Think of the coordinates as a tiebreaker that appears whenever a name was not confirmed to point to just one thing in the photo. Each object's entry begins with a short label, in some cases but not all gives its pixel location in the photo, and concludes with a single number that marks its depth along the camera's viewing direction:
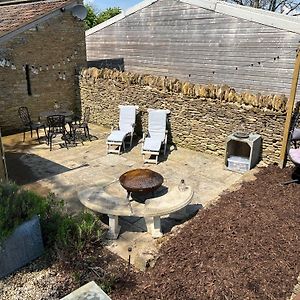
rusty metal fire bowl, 5.91
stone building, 10.97
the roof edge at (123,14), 12.91
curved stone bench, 5.07
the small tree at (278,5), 27.11
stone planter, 4.27
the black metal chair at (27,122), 10.77
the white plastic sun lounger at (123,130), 9.24
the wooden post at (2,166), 6.44
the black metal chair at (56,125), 9.63
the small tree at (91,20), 26.95
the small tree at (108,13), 28.72
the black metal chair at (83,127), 10.51
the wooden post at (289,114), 6.91
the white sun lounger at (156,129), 9.00
